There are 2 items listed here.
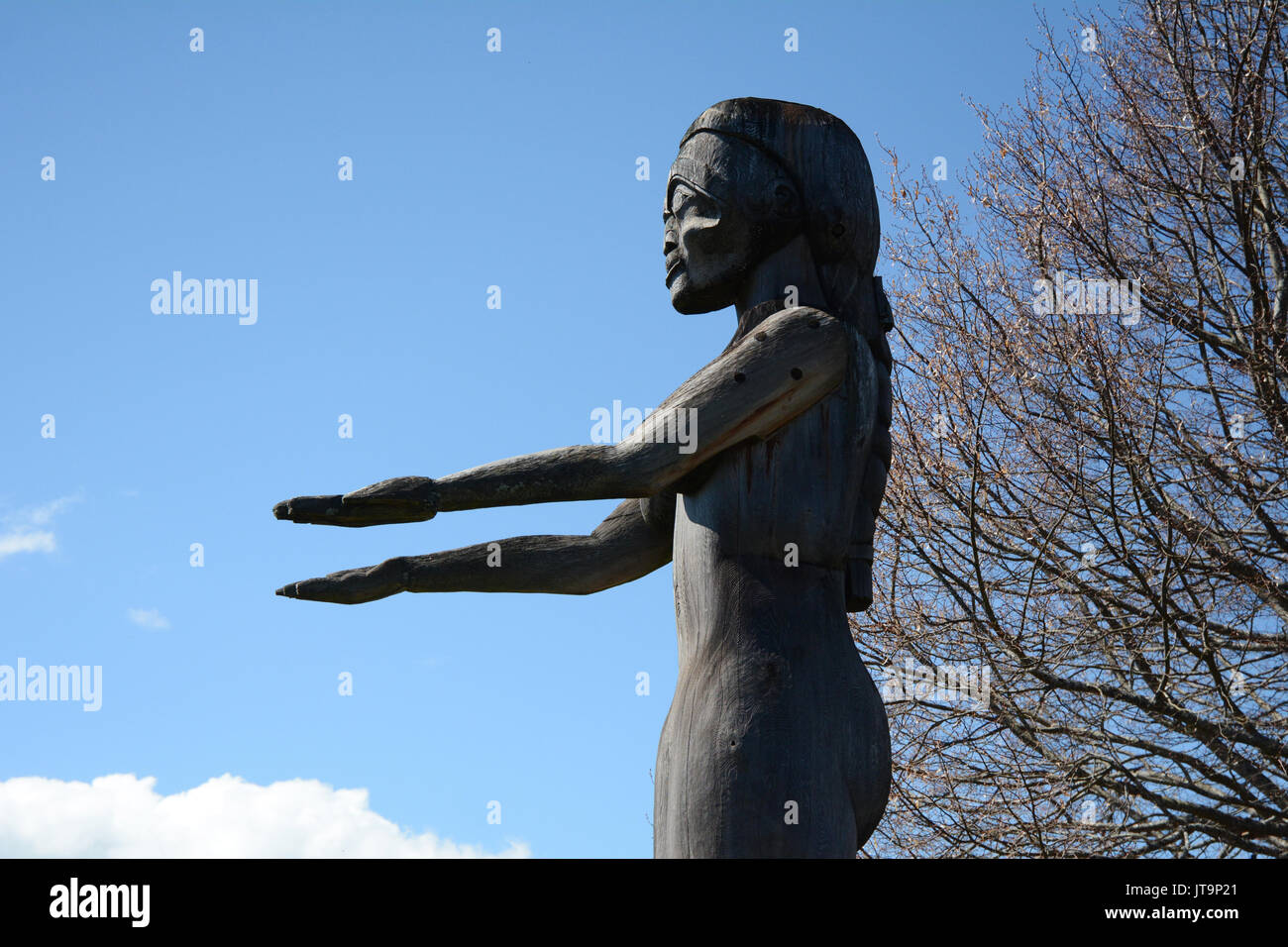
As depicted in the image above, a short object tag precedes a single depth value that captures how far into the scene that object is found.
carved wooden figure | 3.86
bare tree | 9.78
